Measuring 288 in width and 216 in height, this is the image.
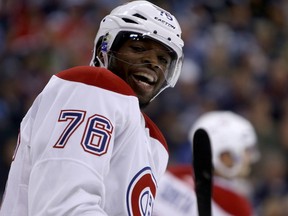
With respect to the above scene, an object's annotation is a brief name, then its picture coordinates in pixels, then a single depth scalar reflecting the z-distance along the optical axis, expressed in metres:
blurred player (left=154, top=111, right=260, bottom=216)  10.49
